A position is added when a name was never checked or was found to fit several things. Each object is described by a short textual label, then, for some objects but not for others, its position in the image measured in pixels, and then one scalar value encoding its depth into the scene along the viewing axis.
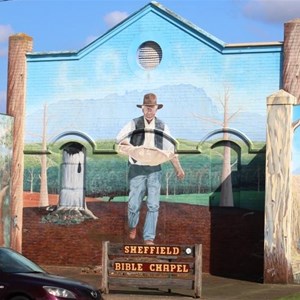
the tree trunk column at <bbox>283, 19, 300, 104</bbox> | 22.98
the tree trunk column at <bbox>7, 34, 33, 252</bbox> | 26.44
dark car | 14.24
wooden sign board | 19.17
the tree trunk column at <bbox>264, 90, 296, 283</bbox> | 21.78
